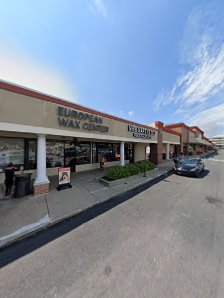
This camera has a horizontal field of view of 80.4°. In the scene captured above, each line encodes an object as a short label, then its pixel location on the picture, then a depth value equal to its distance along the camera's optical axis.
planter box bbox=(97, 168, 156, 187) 8.02
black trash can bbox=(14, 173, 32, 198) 6.03
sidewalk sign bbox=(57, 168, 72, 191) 7.06
